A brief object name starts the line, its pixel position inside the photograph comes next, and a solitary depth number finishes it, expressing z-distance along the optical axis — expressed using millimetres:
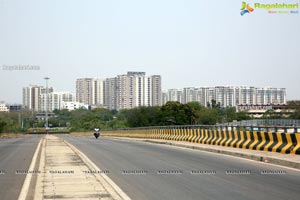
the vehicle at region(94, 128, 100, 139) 78275
